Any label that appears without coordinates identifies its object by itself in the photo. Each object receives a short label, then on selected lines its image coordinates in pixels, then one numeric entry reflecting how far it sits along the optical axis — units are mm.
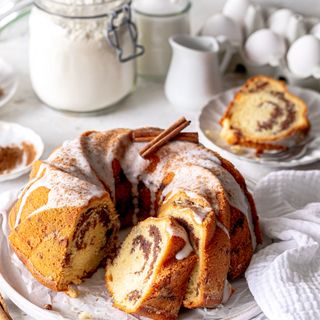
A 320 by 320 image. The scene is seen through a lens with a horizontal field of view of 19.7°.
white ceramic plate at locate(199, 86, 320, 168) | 884
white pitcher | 972
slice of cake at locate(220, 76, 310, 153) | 912
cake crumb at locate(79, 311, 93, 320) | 685
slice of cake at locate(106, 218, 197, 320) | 672
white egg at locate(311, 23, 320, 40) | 1012
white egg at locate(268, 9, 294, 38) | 1028
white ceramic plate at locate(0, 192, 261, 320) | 690
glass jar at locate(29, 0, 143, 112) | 907
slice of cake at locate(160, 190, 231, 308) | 683
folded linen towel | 683
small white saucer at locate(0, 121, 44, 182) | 897
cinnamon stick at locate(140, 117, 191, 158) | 763
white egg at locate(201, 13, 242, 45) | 1026
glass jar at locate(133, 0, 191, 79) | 1013
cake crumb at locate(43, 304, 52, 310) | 692
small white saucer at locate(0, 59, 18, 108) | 988
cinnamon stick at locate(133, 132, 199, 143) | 778
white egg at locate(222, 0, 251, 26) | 1041
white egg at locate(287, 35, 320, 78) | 976
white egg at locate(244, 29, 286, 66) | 1002
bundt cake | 693
